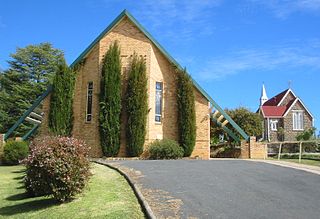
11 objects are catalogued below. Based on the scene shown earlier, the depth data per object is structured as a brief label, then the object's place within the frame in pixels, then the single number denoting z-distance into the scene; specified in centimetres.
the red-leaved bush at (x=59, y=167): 863
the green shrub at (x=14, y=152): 2056
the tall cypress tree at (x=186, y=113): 2141
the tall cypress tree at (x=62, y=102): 2144
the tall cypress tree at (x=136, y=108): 2058
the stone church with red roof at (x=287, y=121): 4500
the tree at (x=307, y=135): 3972
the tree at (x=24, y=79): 3916
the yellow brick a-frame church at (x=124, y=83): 2178
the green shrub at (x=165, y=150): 1983
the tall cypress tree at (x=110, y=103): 2067
